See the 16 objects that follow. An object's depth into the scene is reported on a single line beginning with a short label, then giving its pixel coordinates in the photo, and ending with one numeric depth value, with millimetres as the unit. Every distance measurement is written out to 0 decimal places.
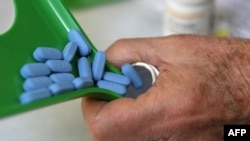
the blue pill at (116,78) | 393
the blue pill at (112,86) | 386
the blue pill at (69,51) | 389
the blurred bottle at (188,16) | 495
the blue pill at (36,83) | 359
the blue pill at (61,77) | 369
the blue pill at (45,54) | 382
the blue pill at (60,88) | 356
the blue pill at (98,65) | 389
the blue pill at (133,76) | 400
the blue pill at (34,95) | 348
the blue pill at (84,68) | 384
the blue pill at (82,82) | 366
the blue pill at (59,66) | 378
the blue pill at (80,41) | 399
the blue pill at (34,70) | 367
